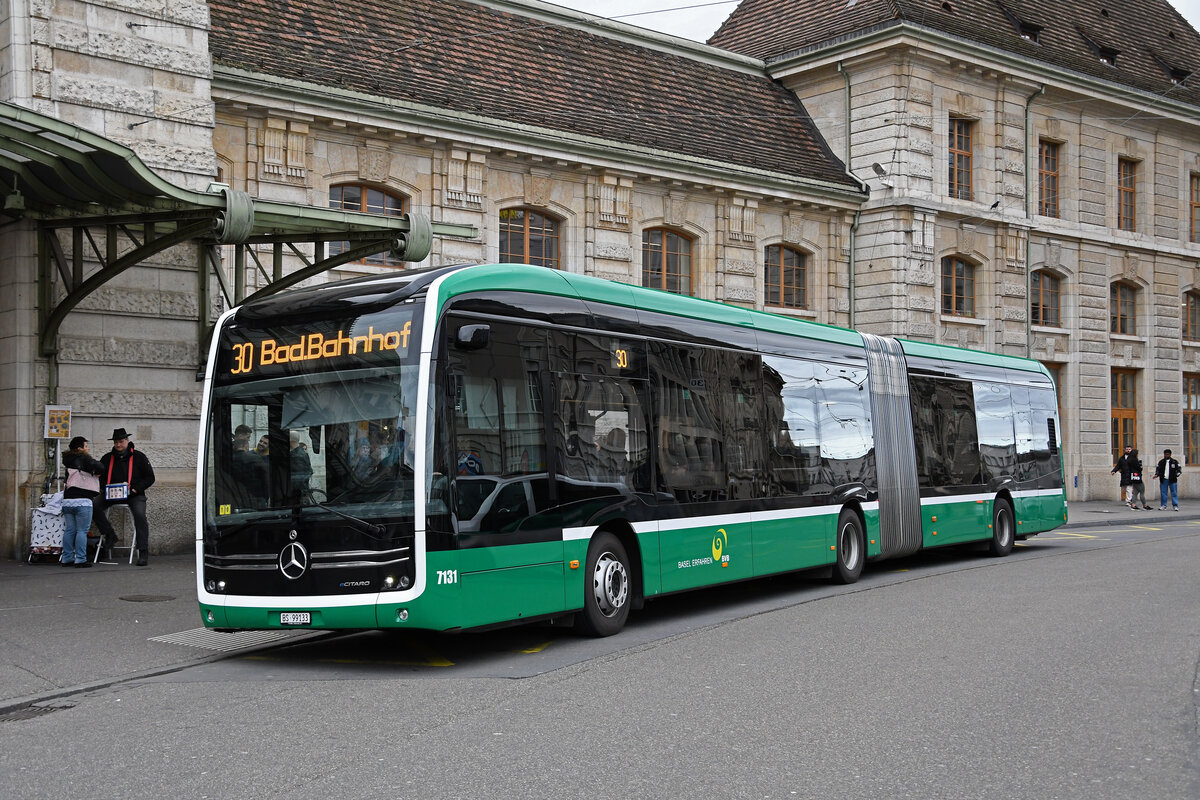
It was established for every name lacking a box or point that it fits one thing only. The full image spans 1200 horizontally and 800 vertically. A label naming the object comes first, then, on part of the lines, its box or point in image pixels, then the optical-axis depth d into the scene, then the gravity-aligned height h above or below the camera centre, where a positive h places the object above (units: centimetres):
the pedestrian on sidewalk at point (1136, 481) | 3269 -121
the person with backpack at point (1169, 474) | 3238 -105
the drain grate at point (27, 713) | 793 -173
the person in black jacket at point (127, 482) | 1574 -54
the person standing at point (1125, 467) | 3281 -86
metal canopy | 1309 +267
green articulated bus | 909 -14
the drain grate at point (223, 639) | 1056 -172
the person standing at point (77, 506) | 1562 -83
